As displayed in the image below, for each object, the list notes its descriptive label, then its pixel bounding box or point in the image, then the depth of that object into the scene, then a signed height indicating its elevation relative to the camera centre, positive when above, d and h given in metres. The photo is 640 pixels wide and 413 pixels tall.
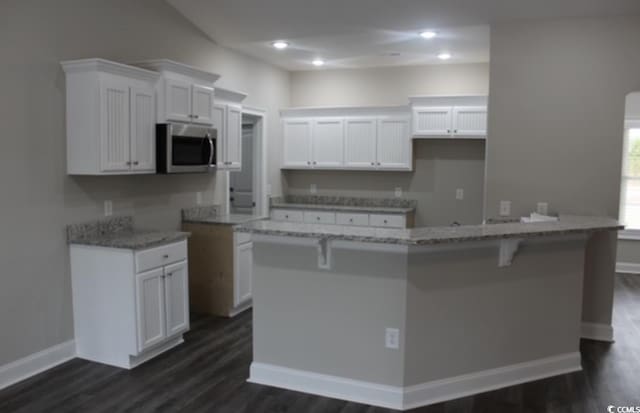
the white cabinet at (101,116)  3.58 +0.38
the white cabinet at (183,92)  4.10 +0.66
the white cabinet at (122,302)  3.61 -1.00
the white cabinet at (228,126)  5.00 +0.44
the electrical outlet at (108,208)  4.07 -0.33
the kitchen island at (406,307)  3.05 -0.87
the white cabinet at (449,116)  5.91 +0.67
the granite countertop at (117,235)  3.65 -0.53
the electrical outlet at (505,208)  4.48 -0.31
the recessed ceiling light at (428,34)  4.86 +1.36
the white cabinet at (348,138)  6.36 +0.43
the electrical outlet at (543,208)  4.40 -0.30
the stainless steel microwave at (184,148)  4.12 +0.17
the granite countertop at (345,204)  6.33 -0.45
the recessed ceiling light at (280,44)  5.41 +1.38
